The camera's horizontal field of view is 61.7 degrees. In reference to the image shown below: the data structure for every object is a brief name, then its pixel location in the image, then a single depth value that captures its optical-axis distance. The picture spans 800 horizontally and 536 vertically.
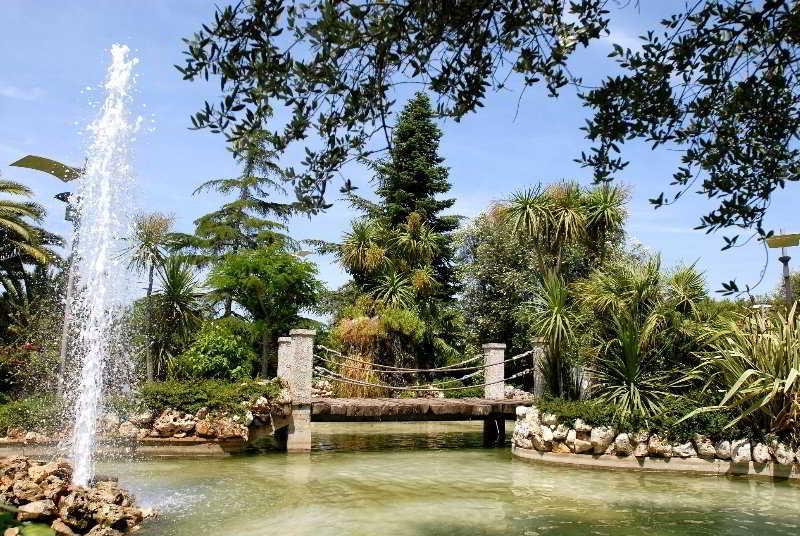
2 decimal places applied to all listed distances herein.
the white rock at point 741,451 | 10.85
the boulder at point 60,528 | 6.17
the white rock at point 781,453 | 10.46
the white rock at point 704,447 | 11.12
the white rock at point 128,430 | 12.05
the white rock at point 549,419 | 12.24
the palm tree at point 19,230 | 18.30
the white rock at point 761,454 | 10.67
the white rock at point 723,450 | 11.02
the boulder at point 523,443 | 12.58
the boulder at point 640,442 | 11.38
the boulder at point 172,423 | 12.19
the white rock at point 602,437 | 11.59
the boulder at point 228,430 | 12.29
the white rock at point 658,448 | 11.30
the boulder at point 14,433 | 11.52
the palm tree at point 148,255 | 17.92
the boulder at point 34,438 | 11.43
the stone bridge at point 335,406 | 13.15
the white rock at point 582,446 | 11.75
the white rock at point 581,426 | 11.78
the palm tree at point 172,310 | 17.83
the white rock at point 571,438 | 11.88
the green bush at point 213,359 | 16.86
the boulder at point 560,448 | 12.02
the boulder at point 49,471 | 6.89
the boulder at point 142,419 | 12.20
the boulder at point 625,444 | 11.47
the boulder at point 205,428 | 12.23
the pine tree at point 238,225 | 23.80
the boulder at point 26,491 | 6.47
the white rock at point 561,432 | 12.05
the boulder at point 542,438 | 12.16
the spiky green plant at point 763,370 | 10.47
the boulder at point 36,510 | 6.23
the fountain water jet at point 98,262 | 8.58
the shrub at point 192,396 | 12.39
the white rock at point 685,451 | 11.25
